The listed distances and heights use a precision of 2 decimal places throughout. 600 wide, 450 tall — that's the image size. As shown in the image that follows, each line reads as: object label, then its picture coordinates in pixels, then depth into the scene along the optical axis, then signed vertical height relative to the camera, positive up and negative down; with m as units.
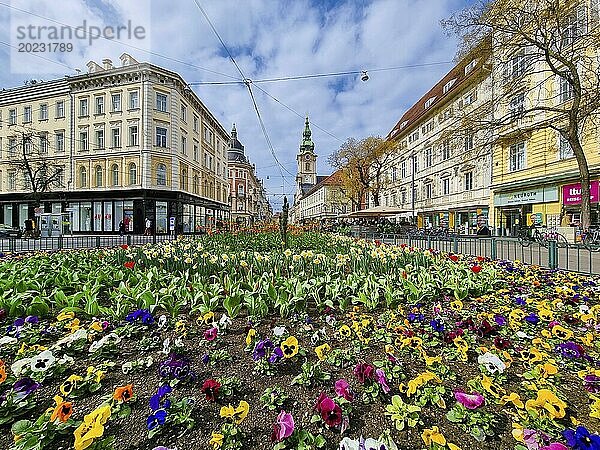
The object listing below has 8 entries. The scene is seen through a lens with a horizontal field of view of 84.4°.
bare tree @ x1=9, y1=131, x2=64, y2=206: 34.06 +7.13
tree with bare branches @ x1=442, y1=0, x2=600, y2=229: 15.25 +9.26
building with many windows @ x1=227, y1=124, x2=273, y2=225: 72.00 +10.31
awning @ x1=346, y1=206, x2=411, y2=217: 28.23 +1.15
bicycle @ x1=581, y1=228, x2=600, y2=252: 13.46 -0.41
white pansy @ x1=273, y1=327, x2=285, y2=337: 2.81 -0.90
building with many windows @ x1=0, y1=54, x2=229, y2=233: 32.72 +8.23
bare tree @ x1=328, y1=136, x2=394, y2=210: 44.16 +8.47
